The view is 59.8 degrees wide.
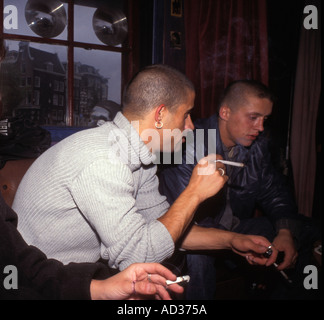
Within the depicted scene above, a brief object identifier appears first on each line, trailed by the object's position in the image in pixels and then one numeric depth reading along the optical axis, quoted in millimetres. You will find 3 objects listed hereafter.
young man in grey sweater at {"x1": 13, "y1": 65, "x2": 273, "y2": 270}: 884
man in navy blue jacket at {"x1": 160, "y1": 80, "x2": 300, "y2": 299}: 1763
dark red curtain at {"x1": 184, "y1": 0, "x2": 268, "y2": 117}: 2191
